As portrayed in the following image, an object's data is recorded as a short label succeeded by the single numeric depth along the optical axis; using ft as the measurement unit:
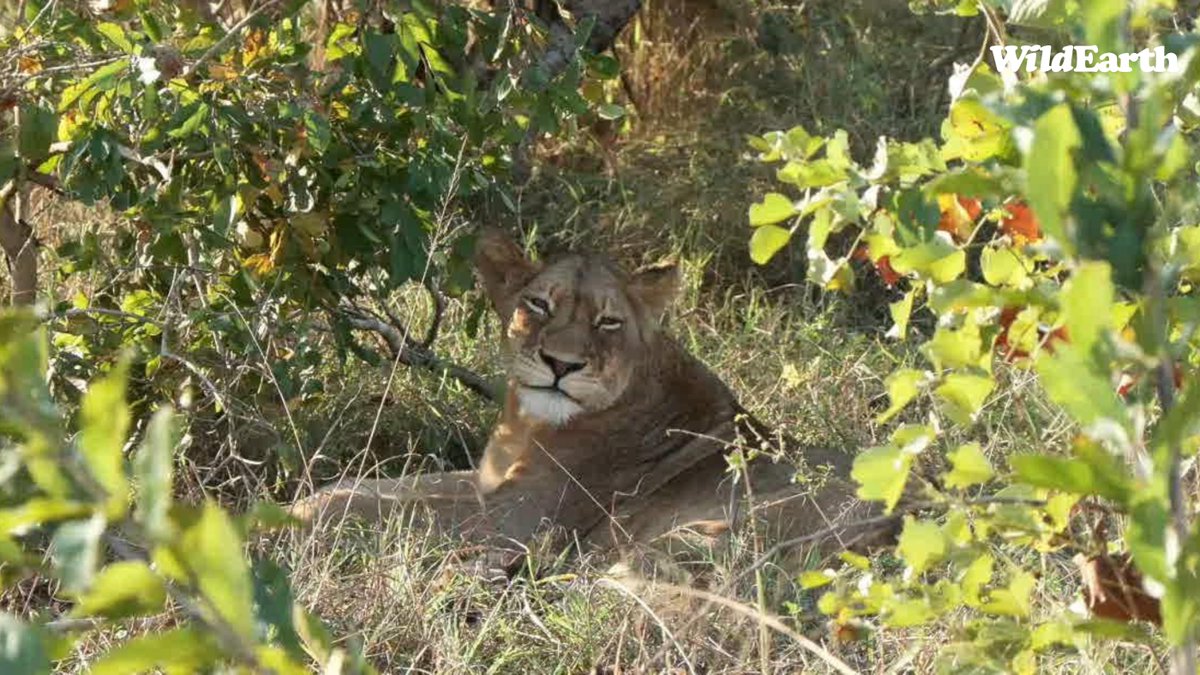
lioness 78.83
